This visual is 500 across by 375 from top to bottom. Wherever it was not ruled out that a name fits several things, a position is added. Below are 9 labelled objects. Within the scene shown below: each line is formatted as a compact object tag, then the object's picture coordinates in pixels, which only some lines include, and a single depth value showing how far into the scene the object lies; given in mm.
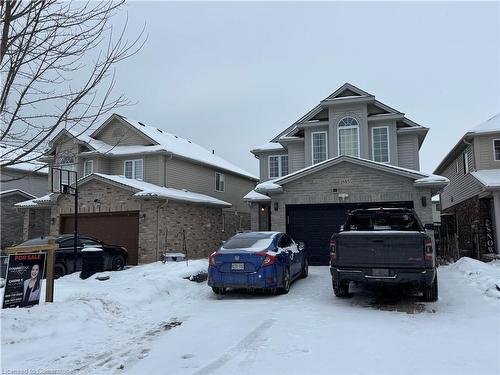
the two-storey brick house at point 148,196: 19953
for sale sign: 7676
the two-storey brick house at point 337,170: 16797
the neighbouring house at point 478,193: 19266
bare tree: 6090
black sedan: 14938
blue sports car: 10188
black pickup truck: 8680
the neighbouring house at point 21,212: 25219
